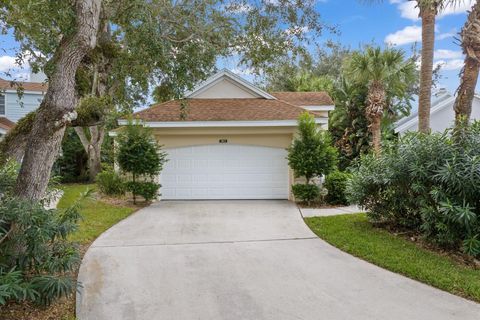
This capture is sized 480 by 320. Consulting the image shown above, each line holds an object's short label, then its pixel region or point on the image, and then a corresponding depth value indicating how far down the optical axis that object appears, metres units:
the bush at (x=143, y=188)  12.19
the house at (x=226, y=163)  13.56
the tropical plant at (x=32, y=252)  4.11
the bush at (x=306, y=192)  11.95
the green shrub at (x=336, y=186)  11.93
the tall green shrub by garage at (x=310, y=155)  11.62
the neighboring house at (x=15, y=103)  22.77
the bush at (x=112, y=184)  13.26
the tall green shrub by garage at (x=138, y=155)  11.77
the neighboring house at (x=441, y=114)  19.14
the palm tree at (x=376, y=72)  15.39
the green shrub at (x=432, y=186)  6.13
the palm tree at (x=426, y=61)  10.24
